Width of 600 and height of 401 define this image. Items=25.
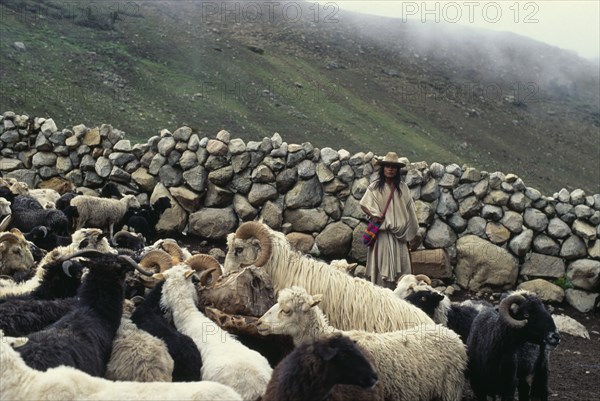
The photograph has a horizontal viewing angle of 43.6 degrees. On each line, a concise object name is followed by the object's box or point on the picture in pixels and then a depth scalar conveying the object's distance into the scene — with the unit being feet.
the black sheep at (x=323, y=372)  14.64
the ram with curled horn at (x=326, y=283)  23.58
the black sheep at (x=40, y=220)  36.22
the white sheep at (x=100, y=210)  45.14
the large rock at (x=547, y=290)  42.75
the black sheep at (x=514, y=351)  22.20
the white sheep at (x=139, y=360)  16.71
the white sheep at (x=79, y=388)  13.50
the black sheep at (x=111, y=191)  49.06
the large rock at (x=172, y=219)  47.47
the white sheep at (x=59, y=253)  21.35
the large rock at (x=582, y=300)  42.45
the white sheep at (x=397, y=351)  19.62
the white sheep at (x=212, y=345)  16.72
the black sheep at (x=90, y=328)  15.65
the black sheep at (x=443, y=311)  26.18
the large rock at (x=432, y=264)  43.52
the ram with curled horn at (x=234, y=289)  22.00
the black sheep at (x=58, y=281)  20.84
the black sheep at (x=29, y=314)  17.75
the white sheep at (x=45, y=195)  44.50
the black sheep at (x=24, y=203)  38.56
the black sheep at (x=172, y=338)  17.81
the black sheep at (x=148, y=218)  43.47
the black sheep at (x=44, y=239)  31.14
